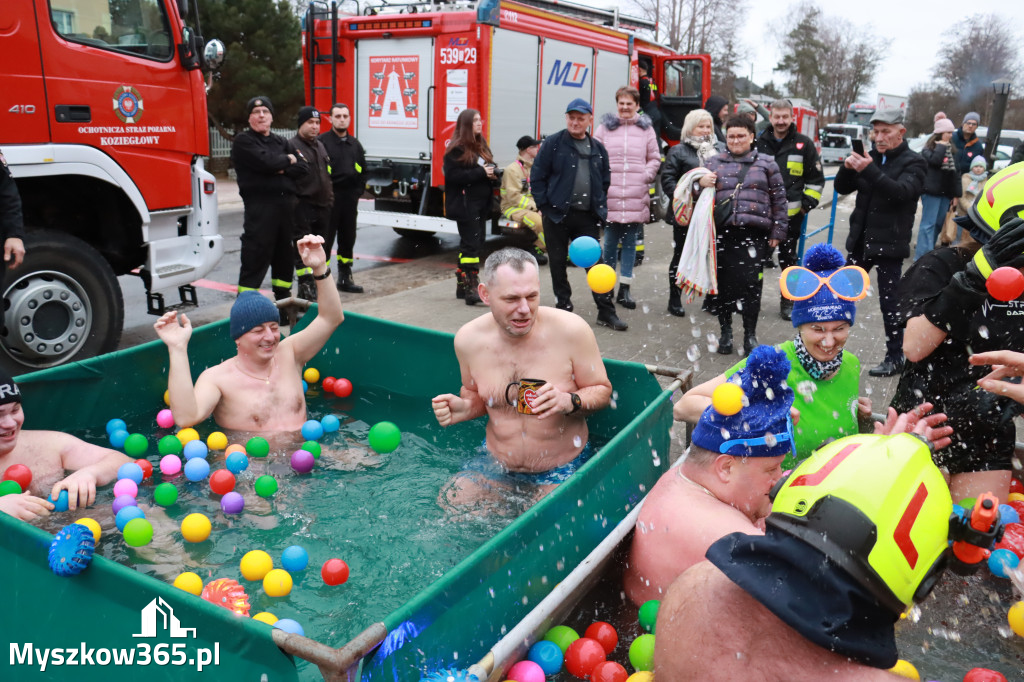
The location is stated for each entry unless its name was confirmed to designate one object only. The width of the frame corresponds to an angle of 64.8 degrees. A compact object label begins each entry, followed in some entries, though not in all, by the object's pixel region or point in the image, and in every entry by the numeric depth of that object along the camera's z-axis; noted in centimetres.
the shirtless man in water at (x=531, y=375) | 409
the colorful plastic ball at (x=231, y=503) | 419
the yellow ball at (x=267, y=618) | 305
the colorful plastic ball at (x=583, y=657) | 282
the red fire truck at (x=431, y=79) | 1093
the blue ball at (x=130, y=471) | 428
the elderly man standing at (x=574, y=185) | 775
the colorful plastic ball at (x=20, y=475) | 382
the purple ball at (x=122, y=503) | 402
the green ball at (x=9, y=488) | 363
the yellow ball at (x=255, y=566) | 353
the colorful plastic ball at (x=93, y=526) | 358
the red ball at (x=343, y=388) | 579
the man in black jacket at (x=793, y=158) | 852
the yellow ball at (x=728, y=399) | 257
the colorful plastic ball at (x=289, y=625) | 276
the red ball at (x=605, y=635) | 297
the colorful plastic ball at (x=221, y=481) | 430
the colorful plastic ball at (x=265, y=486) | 437
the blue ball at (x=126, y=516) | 386
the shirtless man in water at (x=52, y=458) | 375
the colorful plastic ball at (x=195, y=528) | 386
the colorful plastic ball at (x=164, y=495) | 424
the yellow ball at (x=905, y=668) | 256
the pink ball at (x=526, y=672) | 265
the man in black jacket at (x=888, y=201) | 659
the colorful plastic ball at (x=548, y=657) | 274
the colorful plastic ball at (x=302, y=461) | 467
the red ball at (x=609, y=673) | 275
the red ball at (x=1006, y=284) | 287
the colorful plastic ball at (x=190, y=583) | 330
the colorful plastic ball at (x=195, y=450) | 465
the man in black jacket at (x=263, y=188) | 748
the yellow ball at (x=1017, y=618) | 315
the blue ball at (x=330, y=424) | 525
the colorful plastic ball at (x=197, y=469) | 446
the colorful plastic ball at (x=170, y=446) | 477
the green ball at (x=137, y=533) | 370
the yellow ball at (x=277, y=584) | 343
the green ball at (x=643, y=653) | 284
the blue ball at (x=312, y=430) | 495
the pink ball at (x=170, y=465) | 456
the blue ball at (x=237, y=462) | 447
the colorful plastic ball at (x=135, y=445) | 477
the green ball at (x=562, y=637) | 288
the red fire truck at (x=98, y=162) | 579
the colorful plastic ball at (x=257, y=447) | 469
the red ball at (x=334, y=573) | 347
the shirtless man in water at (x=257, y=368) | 436
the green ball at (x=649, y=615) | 295
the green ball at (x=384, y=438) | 489
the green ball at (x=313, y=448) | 486
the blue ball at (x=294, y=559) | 358
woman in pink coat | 830
